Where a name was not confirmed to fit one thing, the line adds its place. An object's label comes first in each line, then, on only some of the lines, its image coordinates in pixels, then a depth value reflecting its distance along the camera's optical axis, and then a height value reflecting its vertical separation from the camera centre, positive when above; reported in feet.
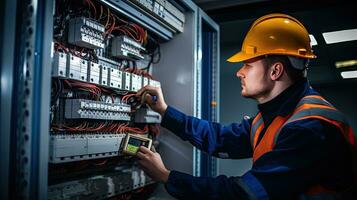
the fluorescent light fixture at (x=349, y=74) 12.19 +1.90
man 3.21 -0.25
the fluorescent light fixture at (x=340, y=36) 10.21 +3.03
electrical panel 3.64 +0.24
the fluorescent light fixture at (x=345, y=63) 11.71 +2.29
